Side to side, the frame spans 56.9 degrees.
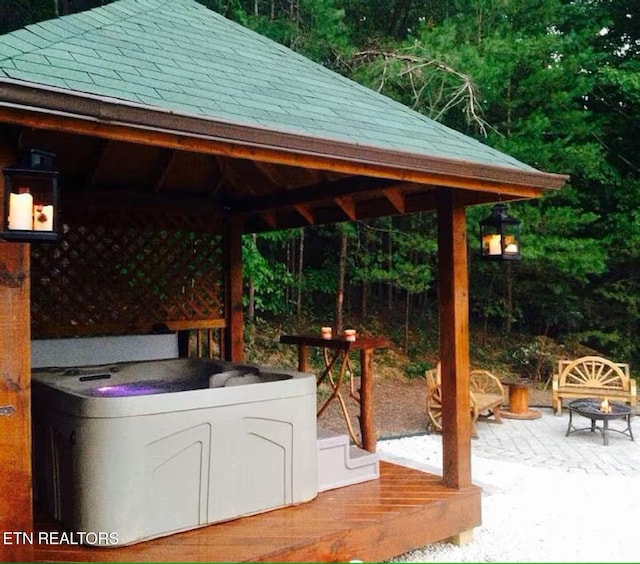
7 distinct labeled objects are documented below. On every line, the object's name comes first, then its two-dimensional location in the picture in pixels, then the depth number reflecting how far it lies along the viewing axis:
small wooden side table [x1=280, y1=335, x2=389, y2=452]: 4.32
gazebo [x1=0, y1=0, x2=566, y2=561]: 2.37
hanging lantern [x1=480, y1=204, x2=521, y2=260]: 4.02
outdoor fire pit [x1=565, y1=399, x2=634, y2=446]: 6.36
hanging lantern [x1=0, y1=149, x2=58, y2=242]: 2.22
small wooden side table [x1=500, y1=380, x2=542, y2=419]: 7.68
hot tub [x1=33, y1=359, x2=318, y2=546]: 2.85
